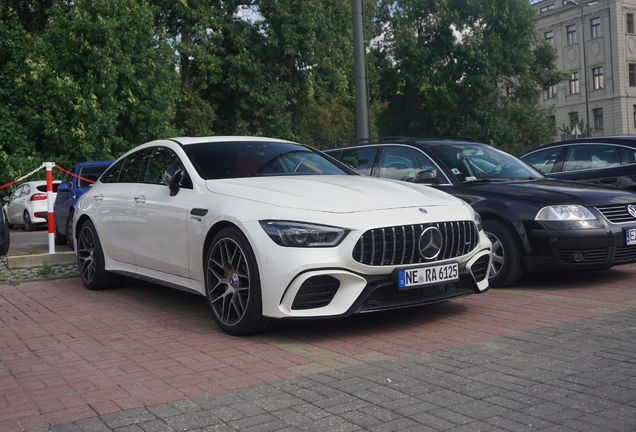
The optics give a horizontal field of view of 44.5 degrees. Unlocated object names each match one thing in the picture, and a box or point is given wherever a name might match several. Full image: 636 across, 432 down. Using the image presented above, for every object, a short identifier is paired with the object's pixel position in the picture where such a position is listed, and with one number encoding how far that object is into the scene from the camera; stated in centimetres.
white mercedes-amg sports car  538
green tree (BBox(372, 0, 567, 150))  4256
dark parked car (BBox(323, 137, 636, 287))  753
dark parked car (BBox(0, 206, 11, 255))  1145
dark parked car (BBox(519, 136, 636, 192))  1073
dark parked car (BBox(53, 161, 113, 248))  1280
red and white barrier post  1085
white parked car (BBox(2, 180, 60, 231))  2166
